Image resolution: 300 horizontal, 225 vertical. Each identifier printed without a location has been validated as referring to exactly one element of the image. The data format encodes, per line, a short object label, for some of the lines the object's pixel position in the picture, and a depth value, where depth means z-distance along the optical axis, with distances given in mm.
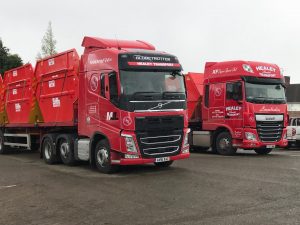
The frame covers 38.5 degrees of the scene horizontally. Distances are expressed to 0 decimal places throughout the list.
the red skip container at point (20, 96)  15305
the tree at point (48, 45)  48969
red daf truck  15352
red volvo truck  10438
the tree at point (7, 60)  42969
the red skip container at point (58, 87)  12580
